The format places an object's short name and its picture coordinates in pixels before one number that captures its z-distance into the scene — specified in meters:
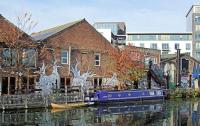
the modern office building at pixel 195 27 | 125.88
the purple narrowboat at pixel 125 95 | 42.37
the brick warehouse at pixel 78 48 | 46.28
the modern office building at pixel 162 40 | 127.06
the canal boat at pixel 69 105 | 37.38
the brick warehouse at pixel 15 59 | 40.03
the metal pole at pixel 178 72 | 63.03
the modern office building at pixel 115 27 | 134.19
